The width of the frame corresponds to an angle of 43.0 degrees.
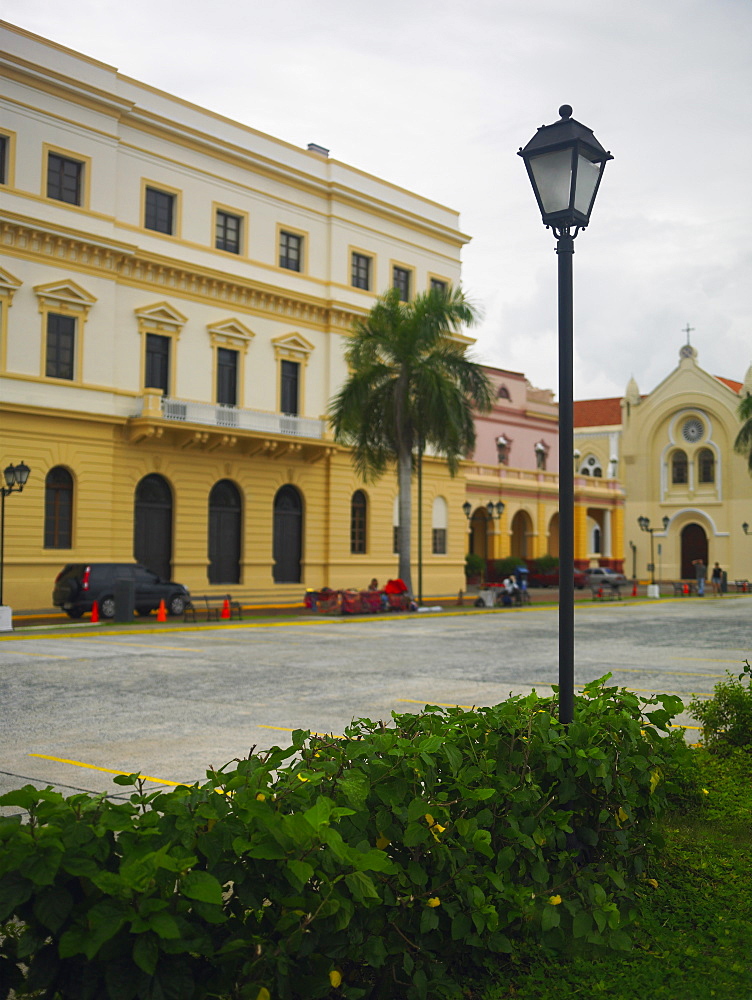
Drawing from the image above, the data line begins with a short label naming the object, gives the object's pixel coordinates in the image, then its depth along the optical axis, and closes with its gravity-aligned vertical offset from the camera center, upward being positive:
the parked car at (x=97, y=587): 26.55 -0.91
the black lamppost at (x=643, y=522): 51.11 +2.03
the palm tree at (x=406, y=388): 31.28 +5.60
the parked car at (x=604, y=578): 52.88 -1.04
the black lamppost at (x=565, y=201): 5.08 +2.01
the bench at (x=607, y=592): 42.19 -1.63
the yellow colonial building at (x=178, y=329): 28.67 +7.73
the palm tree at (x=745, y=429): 46.38 +6.40
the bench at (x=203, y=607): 27.70 -1.69
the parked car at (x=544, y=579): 53.54 -1.11
